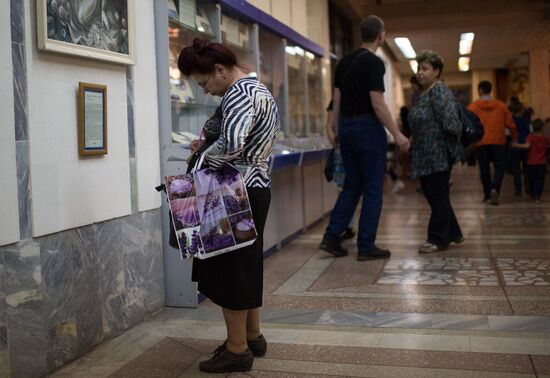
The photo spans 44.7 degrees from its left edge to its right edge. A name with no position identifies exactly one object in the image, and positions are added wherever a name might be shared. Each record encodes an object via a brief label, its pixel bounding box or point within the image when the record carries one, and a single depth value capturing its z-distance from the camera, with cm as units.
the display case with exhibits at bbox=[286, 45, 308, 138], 688
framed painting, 297
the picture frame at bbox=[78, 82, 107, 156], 324
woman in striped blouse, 286
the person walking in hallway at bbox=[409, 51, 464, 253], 538
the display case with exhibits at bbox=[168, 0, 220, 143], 441
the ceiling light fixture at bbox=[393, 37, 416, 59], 1694
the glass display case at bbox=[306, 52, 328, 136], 775
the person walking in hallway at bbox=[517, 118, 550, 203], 921
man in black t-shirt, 520
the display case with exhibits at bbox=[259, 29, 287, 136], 620
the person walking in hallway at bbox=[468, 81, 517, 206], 904
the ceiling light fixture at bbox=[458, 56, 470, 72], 2236
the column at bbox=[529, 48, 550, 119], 1841
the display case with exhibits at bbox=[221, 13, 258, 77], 509
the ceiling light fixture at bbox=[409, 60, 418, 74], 2198
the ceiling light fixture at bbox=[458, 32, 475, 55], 1677
